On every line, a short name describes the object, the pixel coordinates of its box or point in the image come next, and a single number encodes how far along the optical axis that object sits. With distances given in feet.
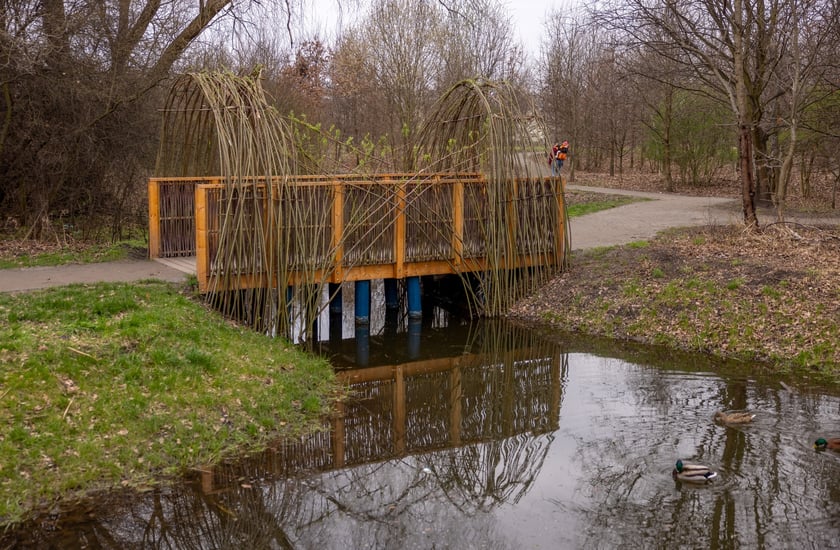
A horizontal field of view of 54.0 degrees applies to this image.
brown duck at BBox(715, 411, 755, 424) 27.63
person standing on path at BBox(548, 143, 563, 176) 50.01
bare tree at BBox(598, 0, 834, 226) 52.60
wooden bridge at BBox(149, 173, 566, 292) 37.50
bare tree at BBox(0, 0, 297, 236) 43.96
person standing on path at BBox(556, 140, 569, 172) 65.56
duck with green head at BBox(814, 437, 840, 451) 25.05
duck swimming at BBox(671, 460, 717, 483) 22.99
